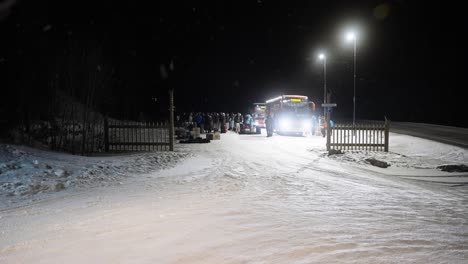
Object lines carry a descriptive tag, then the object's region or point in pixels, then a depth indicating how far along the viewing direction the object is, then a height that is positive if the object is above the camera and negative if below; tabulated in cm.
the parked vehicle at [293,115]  3005 +54
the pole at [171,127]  1703 -24
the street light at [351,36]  2262 +527
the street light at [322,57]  3026 +542
